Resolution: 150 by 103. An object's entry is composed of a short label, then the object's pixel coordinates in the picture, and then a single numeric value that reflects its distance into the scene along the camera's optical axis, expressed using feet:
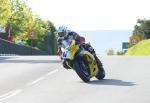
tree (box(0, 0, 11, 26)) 274.57
